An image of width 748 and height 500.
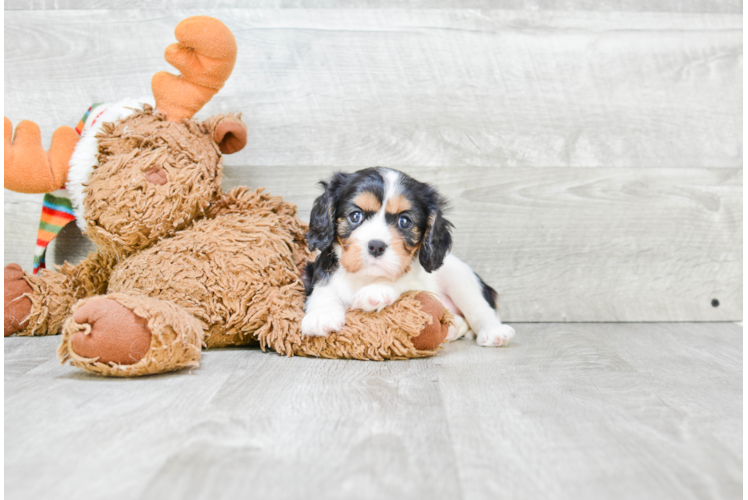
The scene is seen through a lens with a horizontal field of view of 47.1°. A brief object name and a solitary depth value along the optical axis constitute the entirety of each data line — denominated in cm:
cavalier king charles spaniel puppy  70
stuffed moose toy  72
